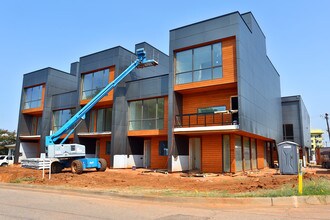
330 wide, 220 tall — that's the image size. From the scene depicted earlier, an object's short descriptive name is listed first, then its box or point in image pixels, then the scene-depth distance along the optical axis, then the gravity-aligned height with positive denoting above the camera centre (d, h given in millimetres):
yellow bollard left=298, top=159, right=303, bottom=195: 10373 -919
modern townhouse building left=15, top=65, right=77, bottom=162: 34125 +5977
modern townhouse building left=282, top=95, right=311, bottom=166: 38750 +5053
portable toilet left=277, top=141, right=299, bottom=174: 19797 -7
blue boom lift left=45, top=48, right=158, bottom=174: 21219 +98
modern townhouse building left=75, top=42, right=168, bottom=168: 25281 +4412
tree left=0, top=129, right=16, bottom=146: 52506 +2924
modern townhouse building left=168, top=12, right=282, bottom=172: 20516 +4804
